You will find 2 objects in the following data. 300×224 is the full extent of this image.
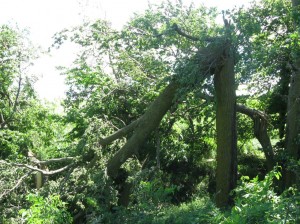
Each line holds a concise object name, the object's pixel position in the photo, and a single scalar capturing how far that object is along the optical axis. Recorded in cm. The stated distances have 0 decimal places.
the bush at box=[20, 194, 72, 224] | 616
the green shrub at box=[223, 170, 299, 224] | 487
